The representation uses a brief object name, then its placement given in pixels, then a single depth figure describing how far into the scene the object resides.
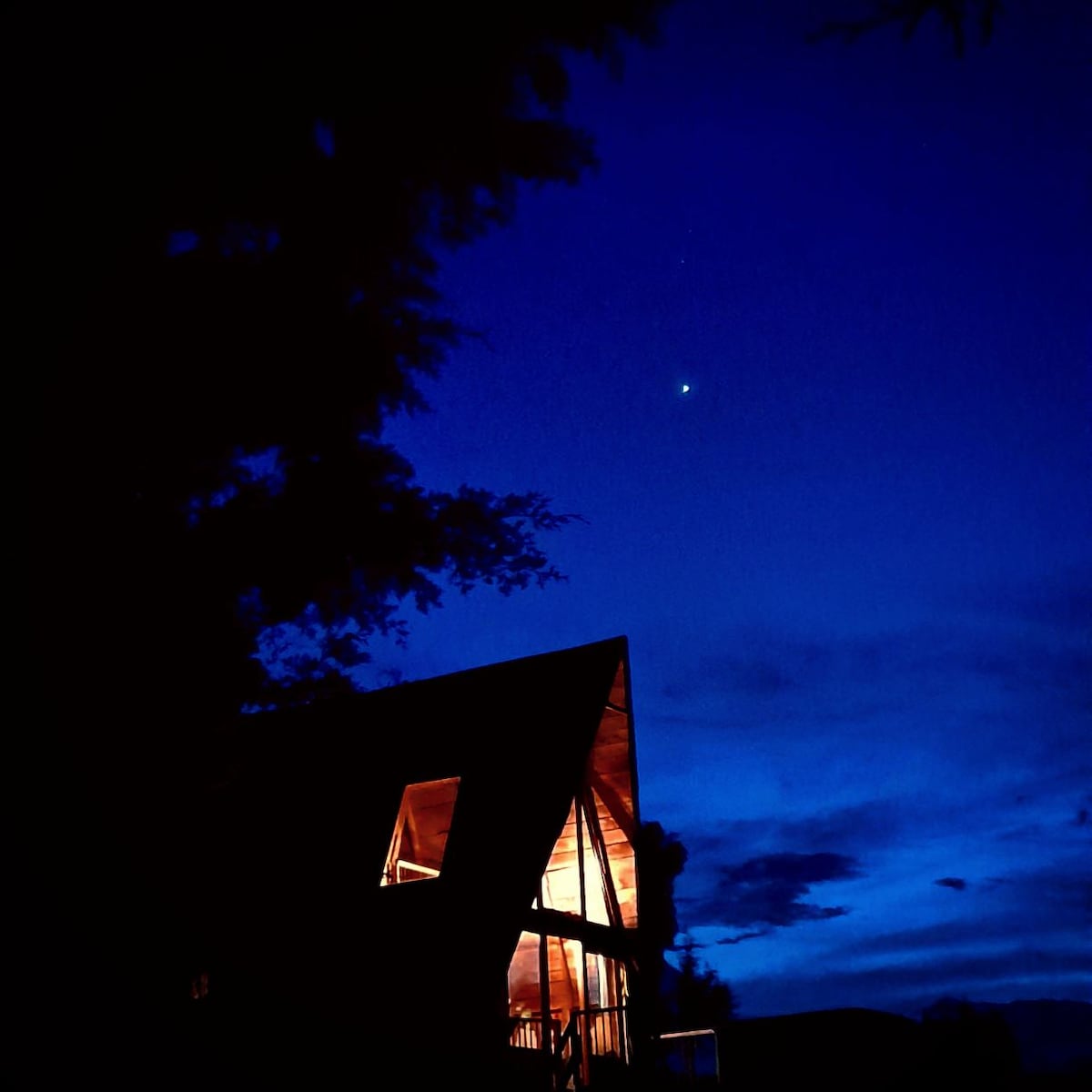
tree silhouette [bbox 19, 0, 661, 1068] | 6.02
